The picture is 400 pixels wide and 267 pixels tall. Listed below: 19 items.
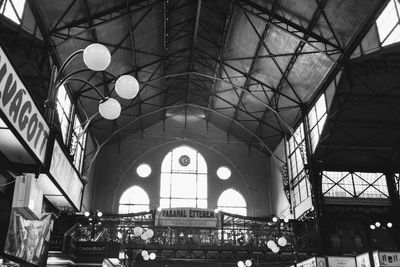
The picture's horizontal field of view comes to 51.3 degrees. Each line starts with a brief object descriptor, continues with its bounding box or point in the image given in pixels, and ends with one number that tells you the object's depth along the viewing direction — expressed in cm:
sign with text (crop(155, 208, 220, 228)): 2131
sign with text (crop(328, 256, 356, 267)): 1189
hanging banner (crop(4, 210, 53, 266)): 955
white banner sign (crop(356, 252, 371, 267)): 1032
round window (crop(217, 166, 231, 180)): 2839
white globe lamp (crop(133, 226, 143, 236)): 1576
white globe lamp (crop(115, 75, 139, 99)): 585
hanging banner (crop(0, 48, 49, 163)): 839
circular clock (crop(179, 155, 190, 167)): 2841
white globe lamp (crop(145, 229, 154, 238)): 1626
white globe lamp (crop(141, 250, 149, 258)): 1933
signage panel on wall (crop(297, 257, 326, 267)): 1257
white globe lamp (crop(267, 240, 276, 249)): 1766
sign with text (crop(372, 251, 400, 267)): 977
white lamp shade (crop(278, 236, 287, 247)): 1775
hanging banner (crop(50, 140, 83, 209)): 1291
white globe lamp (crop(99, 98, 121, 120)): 634
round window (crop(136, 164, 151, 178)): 2791
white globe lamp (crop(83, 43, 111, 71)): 558
